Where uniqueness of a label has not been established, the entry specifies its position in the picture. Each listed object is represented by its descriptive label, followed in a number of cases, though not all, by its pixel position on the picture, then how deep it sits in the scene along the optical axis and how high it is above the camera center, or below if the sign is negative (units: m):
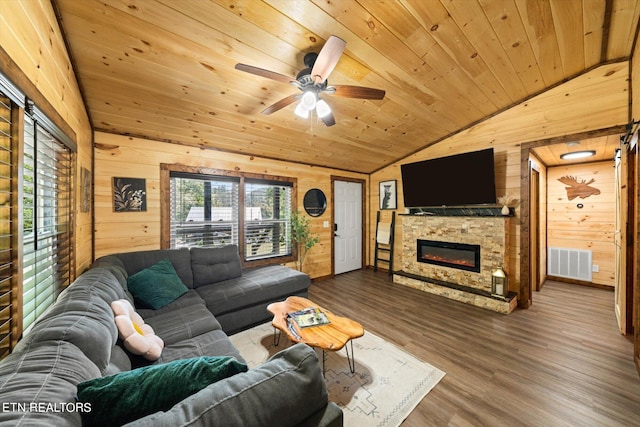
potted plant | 4.32 -0.46
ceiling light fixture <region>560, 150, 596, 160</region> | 3.57 +0.90
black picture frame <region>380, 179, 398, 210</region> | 5.10 +0.38
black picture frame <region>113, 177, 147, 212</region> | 2.91 +0.22
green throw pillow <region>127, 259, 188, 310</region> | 2.32 -0.76
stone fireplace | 3.45 -0.72
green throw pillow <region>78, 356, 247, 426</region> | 0.76 -0.60
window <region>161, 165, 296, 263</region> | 3.38 +0.01
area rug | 1.69 -1.40
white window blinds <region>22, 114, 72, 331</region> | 1.29 -0.05
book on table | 2.09 -0.97
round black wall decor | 4.66 +0.20
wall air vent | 4.25 -0.96
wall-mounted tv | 3.52 +0.51
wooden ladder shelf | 5.11 -0.66
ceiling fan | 1.61 +1.02
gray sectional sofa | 0.67 -0.57
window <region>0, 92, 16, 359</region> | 1.04 -0.09
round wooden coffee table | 1.80 -0.99
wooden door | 2.54 -0.26
